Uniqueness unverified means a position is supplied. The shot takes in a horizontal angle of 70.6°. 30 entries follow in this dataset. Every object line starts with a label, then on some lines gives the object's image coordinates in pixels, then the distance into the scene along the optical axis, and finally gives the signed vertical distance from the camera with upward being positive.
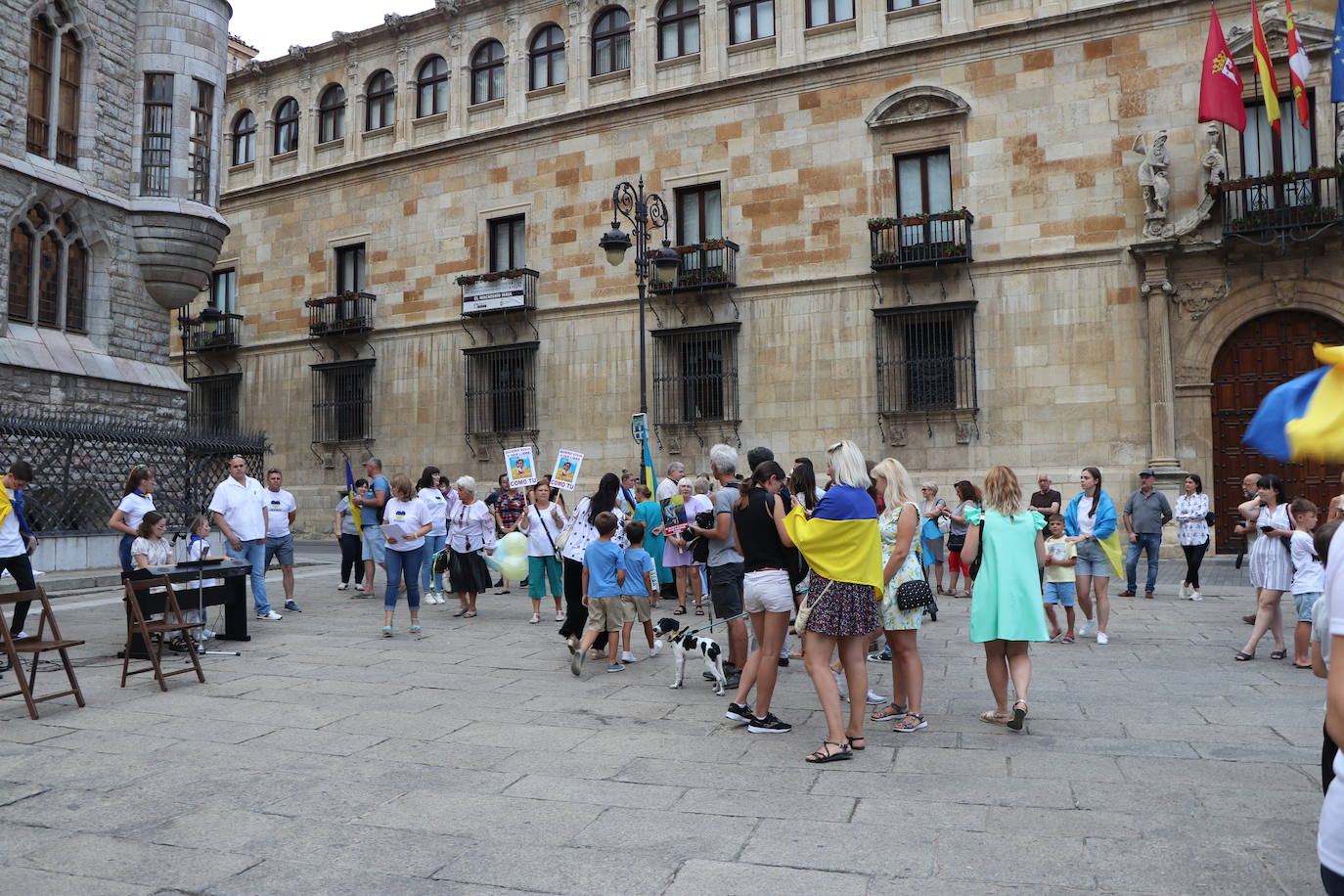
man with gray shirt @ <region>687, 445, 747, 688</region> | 8.37 -0.63
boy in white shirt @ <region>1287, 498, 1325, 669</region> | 8.14 -0.76
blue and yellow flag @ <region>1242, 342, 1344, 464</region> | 2.17 +0.16
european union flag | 15.21 +6.78
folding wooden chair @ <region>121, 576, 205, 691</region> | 7.71 -1.03
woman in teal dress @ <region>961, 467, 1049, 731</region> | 6.26 -0.64
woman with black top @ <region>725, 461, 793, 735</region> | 6.35 -0.60
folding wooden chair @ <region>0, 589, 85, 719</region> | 6.68 -1.05
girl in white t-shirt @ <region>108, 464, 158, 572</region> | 9.88 -0.09
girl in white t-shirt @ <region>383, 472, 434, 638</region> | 10.55 -0.56
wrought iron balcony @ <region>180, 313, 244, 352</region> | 29.34 +5.14
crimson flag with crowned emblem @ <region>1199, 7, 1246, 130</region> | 16.78 +7.14
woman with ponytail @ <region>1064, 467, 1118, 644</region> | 9.91 -0.53
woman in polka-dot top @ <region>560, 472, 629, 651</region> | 8.98 -0.52
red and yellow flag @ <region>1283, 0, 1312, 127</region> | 16.64 +7.43
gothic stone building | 18.02 +6.19
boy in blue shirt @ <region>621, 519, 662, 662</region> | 8.73 -0.85
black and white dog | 7.52 -1.26
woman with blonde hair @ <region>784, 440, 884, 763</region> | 5.83 -0.54
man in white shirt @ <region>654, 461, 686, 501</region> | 12.28 +0.14
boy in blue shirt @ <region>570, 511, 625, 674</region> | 8.53 -0.77
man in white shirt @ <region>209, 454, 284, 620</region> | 11.34 -0.26
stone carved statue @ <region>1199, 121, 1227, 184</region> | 17.98 +6.21
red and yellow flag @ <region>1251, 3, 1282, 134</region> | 16.56 +7.22
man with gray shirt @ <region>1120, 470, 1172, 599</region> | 13.57 -0.45
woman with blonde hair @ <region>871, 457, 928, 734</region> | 6.22 -0.81
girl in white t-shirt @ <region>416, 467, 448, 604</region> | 12.85 -0.31
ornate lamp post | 15.59 +4.71
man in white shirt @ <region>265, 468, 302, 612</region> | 12.85 -0.43
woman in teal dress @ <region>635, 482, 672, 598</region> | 11.88 -0.39
